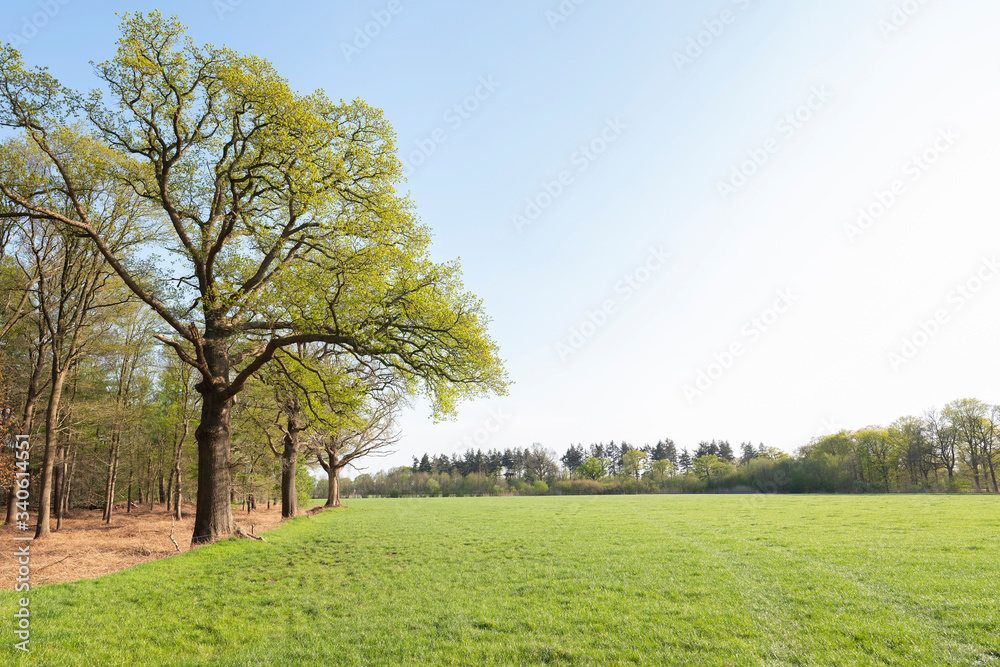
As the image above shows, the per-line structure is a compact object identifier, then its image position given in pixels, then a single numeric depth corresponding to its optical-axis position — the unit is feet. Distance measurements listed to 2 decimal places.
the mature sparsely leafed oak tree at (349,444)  116.80
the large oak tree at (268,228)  44.19
